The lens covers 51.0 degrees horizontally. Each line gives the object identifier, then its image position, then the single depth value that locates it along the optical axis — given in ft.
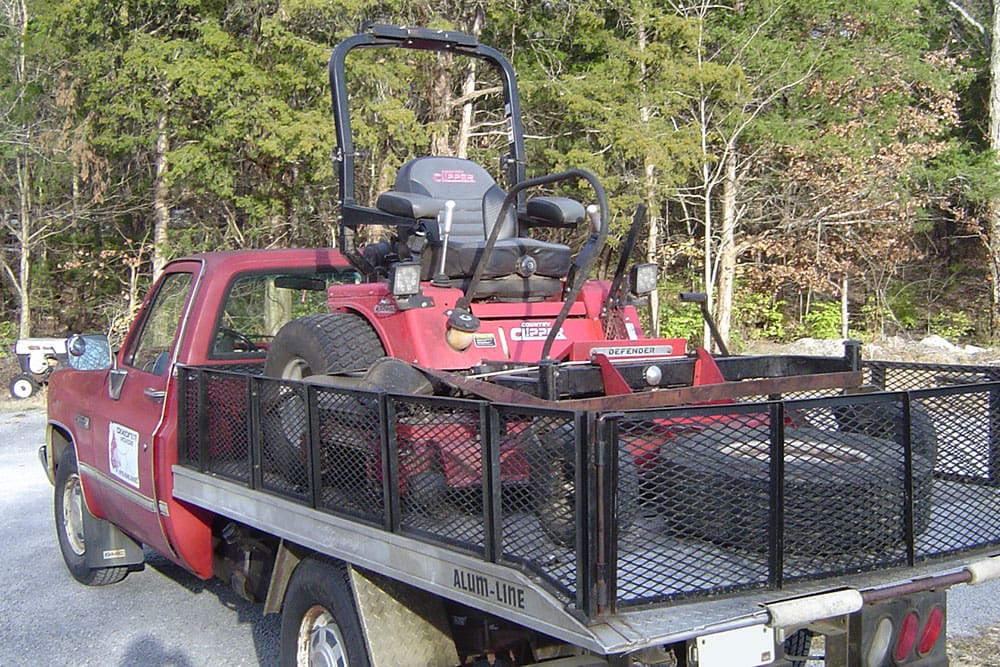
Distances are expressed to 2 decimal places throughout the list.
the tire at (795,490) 10.32
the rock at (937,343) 60.58
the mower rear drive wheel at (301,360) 13.92
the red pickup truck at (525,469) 9.86
